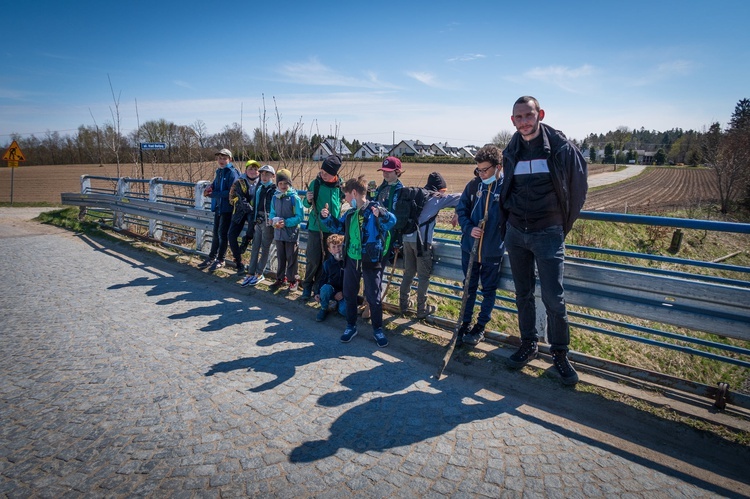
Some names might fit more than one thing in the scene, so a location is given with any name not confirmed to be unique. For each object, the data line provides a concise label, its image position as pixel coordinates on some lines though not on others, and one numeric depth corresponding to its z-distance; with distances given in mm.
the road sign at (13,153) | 19078
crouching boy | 5258
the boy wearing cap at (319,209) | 5652
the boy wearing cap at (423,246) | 4938
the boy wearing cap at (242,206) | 7023
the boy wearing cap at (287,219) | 6098
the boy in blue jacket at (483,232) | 4270
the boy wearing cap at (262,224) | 6543
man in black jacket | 3475
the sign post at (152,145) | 14320
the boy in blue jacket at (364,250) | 4535
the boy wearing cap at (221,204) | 7480
